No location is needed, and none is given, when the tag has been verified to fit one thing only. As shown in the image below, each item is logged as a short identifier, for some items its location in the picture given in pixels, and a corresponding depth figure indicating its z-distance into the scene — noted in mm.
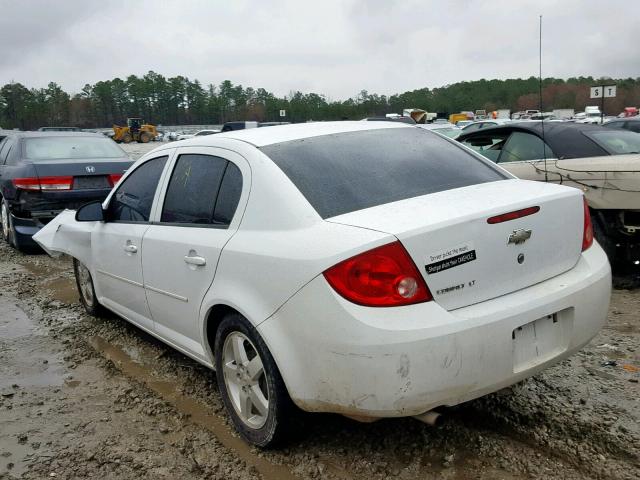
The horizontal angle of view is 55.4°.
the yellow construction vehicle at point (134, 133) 61219
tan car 5355
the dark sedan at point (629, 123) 15205
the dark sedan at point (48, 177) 8102
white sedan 2412
